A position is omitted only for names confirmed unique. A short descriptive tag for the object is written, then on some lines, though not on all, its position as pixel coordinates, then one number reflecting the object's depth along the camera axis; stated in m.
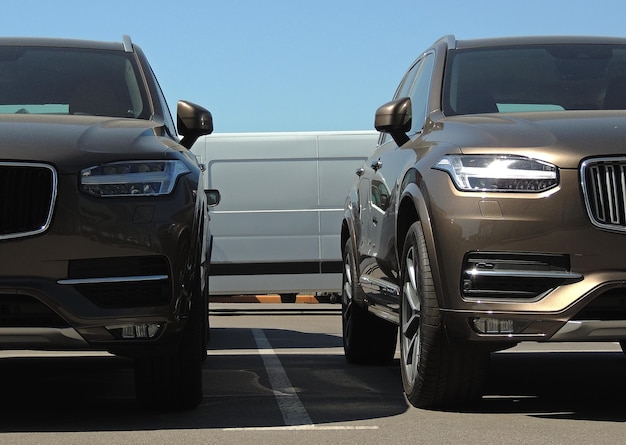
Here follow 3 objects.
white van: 16.81
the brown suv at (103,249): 5.34
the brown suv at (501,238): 5.45
